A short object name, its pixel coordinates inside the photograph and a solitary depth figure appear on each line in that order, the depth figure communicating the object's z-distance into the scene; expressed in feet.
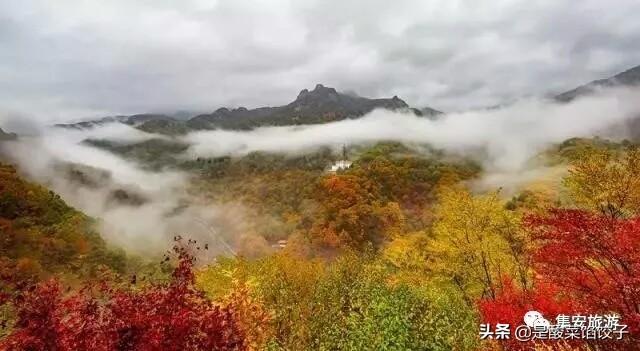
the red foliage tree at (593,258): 56.75
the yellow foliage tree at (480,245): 122.31
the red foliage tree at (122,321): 37.78
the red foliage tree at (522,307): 76.33
